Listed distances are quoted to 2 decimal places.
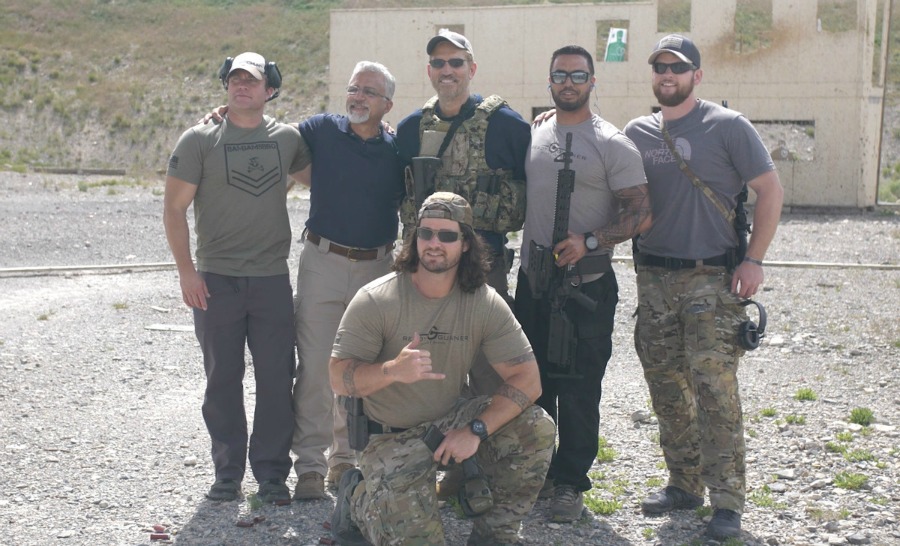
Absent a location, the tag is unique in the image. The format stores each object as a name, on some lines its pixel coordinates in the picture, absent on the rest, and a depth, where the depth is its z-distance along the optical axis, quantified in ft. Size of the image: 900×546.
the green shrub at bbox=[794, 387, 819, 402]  25.31
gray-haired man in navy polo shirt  17.98
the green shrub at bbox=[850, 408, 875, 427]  23.09
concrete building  80.74
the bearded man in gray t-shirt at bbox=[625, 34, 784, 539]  16.35
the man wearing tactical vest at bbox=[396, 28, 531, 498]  17.29
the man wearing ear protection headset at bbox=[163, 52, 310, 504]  17.53
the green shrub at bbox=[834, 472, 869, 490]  18.79
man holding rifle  16.76
